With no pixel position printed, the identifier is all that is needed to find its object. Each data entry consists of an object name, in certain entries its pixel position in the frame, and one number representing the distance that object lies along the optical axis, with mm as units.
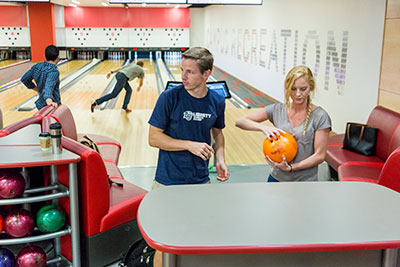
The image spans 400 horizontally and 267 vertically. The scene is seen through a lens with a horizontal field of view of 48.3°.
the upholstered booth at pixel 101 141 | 3178
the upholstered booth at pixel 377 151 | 3475
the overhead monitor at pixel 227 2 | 5902
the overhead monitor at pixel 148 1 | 5834
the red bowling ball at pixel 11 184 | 2131
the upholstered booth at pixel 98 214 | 2342
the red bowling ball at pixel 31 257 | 2219
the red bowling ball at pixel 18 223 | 2191
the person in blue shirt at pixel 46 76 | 3949
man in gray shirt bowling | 7145
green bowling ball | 2254
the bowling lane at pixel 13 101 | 6684
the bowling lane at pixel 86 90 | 7953
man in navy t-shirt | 1946
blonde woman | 2135
